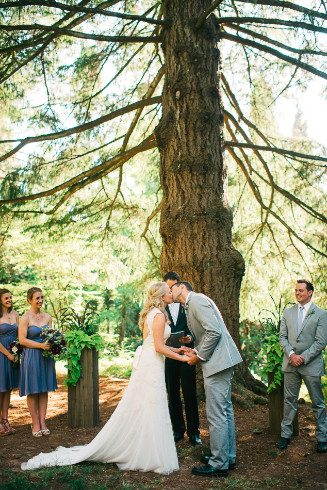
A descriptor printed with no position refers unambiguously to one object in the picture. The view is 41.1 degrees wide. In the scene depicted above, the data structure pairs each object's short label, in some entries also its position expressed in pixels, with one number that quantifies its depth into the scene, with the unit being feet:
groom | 13.02
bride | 13.46
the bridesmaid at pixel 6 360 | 17.84
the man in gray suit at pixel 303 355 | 15.05
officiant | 15.67
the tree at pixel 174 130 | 20.56
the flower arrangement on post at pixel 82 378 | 18.39
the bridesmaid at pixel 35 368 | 17.37
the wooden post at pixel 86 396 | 18.37
